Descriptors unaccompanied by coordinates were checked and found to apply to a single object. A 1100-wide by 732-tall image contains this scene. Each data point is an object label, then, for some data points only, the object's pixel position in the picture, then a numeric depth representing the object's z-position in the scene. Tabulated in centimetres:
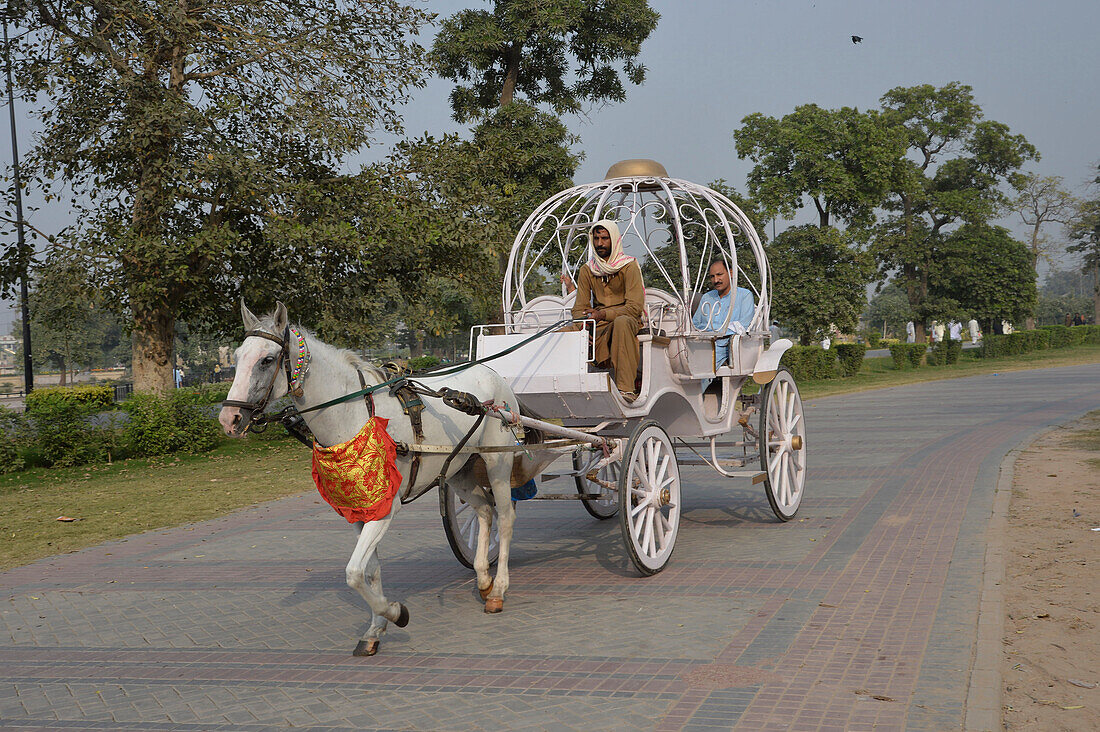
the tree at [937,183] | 4906
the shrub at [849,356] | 3572
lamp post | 1625
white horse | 482
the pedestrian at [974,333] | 5016
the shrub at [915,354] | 4158
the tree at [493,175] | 1855
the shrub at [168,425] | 1709
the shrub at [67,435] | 1606
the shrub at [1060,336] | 5041
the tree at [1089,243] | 6512
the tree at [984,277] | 4825
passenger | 844
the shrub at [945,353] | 4256
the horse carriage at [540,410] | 511
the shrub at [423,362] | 3003
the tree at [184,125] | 1562
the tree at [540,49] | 2433
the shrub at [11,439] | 1567
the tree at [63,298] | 1609
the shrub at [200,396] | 1791
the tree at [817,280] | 3538
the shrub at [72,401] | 1612
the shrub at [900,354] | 4012
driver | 689
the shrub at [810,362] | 3328
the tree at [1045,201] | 5984
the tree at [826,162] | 3600
